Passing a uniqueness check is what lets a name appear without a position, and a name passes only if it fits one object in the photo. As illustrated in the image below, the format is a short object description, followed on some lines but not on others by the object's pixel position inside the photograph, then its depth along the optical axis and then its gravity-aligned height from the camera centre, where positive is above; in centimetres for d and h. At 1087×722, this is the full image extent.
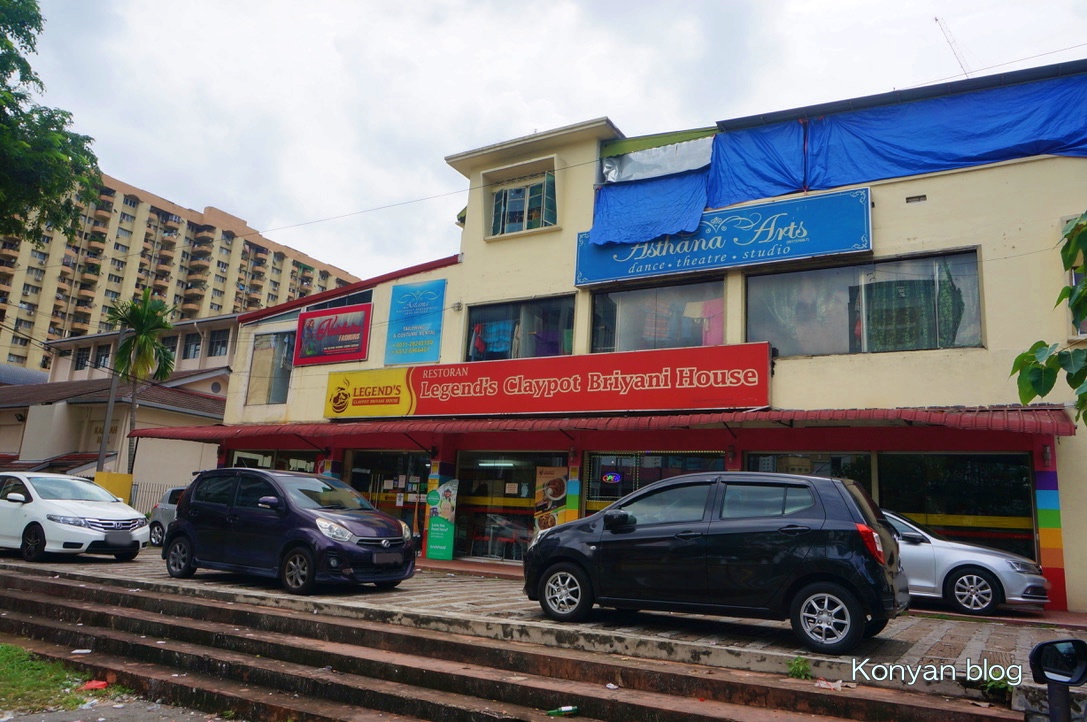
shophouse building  1267 +409
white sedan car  1344 -55
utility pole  2558 +240
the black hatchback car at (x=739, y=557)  649 -24
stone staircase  545 -136
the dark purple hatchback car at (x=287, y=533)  991 -39
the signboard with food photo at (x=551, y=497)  1642 +52
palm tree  2691 +526
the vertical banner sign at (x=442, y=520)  1756 -14
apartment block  6756 +2231
